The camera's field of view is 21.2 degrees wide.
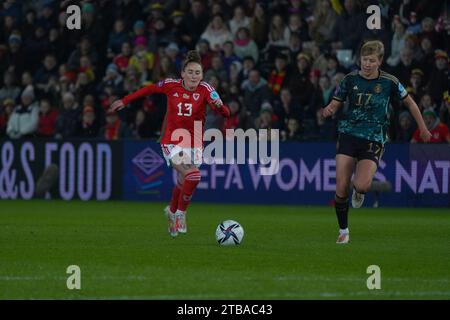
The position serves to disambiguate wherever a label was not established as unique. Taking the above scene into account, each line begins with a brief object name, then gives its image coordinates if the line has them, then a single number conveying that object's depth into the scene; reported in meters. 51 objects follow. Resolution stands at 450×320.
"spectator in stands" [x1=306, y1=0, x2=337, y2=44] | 23.73
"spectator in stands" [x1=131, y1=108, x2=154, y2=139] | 24.12
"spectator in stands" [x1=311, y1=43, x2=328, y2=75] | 23.17
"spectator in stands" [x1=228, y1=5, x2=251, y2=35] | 24.66
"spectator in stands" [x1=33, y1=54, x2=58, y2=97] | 26.20
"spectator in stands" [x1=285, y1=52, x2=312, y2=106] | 23.06
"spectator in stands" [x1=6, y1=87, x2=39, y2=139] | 25.00
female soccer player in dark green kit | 13.90
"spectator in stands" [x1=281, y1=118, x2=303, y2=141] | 22.73
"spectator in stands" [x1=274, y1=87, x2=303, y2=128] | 23.02
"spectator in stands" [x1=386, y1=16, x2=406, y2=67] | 22.66
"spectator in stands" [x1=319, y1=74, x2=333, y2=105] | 22.77
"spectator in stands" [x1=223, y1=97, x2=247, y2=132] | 22.92
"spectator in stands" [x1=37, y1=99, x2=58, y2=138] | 25.17
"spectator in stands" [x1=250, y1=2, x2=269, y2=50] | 24.48
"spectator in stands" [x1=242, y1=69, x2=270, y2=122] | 23.47
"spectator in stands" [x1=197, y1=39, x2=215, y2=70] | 24.28
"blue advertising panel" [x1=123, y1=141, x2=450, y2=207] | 21.75
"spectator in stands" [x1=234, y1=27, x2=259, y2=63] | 24.30
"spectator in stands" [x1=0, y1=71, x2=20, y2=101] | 26.31
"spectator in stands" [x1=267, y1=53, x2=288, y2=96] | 23.44
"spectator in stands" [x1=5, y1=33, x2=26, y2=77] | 26.72
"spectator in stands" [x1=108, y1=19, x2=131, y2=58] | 26.16
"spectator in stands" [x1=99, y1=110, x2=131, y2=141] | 24.45
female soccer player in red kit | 15.12
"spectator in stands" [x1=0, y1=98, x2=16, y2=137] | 25.59
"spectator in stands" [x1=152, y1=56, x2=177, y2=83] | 24.30
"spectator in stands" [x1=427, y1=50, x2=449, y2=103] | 22.02
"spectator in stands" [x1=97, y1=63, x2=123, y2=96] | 25.09
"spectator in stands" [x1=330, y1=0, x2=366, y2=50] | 23.11
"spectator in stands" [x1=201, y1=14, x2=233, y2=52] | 24.69
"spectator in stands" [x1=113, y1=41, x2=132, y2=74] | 25.52
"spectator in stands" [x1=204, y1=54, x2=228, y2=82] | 23.83
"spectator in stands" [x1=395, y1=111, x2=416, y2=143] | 22.14
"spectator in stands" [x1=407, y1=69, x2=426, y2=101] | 21.95
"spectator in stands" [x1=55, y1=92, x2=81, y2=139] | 24.95
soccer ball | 13.80
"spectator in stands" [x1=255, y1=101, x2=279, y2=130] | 22.78
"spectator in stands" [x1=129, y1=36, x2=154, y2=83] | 25.00
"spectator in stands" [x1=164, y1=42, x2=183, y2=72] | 24.58
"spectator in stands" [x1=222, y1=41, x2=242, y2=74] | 24.17
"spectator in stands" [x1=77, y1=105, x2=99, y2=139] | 24.78
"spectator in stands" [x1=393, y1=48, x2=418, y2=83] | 22.38
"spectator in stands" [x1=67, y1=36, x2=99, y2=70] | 25.97
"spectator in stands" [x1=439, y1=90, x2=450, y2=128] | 21.97
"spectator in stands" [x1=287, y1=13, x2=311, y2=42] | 24.00
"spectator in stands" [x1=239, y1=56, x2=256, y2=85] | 23.84
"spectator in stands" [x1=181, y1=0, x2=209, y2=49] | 25.42
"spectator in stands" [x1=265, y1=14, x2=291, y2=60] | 24.08
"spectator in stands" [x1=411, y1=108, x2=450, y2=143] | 21.62
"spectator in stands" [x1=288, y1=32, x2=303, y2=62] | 23.69
